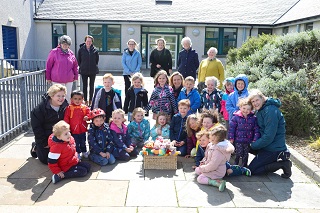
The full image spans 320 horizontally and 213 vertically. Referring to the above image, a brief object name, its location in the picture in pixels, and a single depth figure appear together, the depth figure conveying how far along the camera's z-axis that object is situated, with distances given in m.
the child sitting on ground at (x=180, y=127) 5.57
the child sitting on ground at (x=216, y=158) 4.34
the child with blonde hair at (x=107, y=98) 6.12
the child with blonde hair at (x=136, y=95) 6.45
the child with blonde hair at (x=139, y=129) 5.81
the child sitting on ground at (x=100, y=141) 5.05
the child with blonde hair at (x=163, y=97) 6.23
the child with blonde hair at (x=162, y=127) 5.84
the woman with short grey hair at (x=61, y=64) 7.02
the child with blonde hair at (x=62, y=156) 4.32
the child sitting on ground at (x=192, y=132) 5.34
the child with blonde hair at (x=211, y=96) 6.00
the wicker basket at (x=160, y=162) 4.87
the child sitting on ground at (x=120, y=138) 5.24
